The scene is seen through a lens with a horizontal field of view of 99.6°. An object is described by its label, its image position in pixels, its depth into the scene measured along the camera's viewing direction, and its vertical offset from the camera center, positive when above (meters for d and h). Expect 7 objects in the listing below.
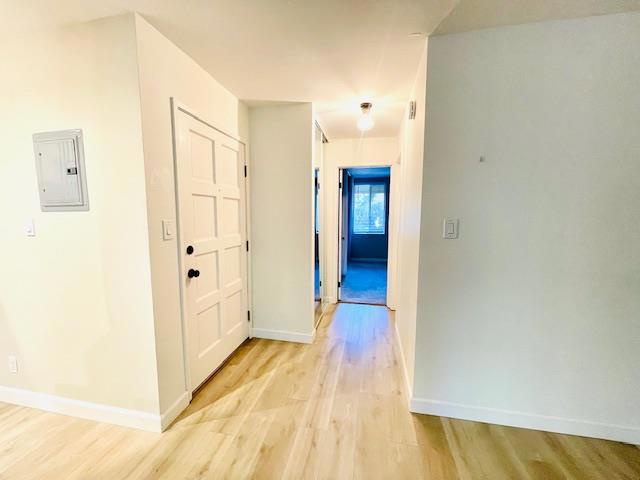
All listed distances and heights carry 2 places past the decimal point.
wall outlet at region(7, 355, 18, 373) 1.84 -1.03
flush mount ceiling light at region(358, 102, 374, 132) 2.55 +0.96
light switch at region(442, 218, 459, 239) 1.65 -0.08
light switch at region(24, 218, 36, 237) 1.67 -0.10
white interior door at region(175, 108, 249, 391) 1.81 -0.22
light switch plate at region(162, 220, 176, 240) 1.61 -0.11
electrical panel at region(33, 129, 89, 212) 1.55 +0.24
